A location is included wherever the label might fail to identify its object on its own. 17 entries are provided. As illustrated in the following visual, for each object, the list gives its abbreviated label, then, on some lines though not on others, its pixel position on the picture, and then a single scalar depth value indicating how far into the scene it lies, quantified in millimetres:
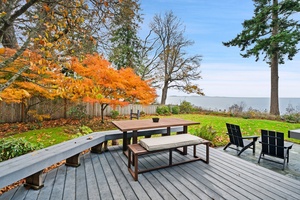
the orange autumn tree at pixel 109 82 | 6750
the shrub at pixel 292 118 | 9734
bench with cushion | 2625
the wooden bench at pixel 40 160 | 1811
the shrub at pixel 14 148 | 3184
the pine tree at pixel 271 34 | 9520
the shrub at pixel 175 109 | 14464
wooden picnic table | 3222
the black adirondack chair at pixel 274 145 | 3430
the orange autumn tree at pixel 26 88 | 5607
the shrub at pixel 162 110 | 14008
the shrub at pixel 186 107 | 15278
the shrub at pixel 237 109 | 13012
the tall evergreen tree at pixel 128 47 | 13617
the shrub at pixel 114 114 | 10588
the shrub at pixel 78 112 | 8680
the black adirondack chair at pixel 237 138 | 4180
